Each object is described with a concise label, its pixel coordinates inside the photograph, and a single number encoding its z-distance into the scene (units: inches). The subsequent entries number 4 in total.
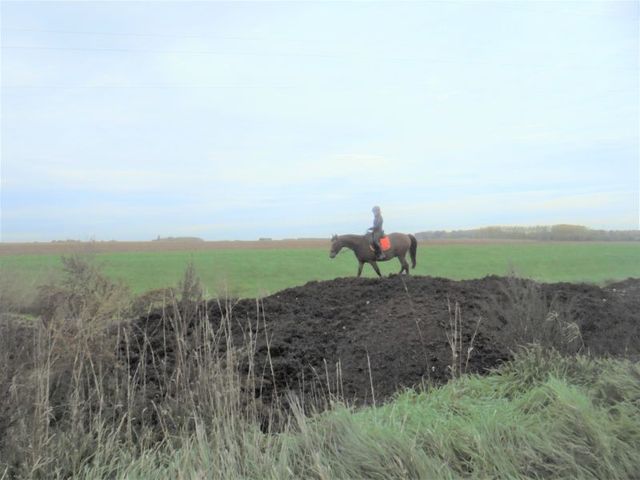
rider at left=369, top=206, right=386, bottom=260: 576.4
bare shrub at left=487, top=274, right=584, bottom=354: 237.8
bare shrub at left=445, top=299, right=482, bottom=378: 234.9
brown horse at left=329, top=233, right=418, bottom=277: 587.2
